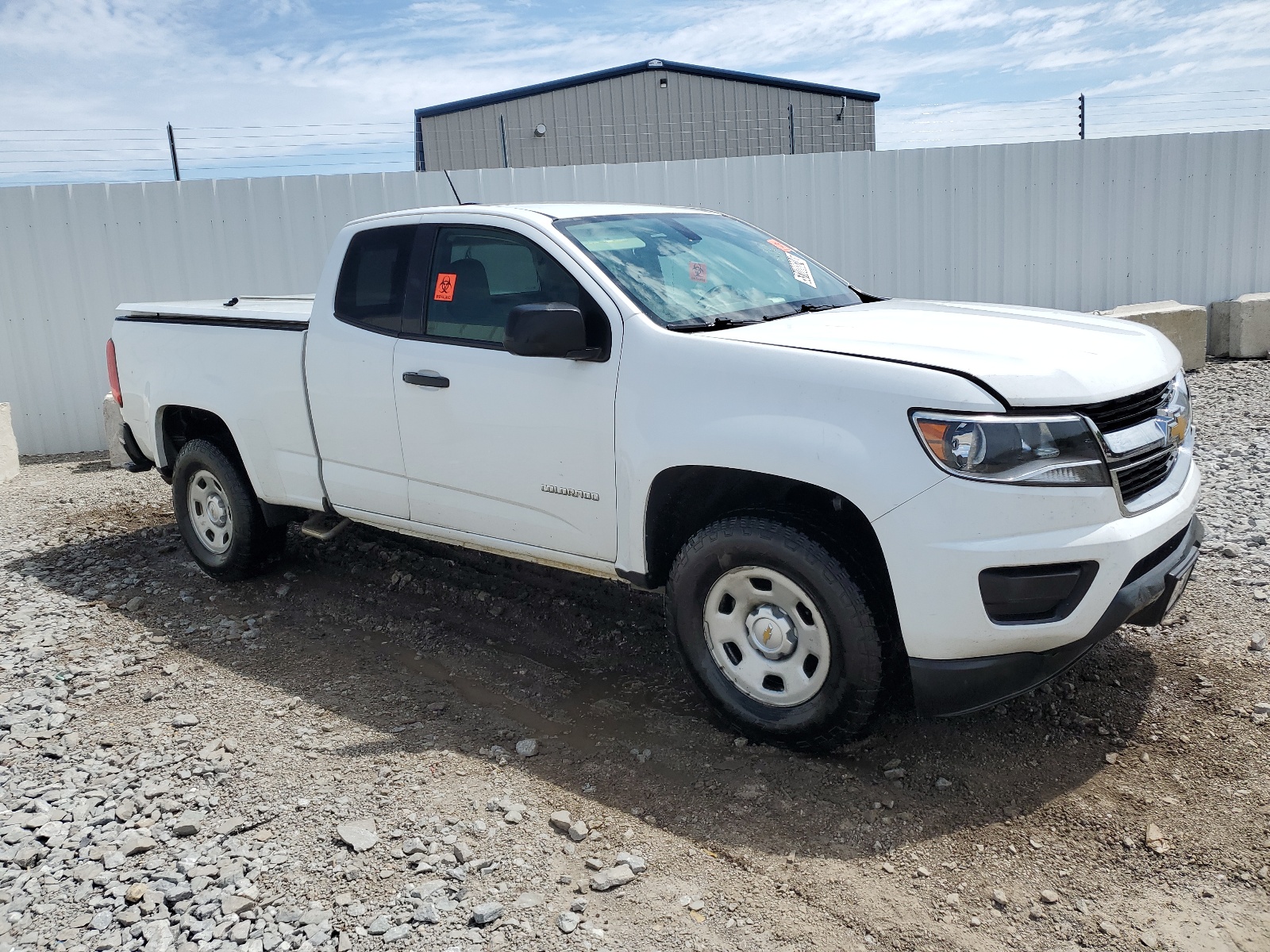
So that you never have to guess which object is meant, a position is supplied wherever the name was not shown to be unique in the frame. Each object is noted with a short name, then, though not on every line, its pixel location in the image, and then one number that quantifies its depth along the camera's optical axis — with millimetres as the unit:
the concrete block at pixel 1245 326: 10398
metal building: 19094
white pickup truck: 3080
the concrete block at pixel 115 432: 6316
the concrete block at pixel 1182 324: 9844
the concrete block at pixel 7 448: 8844
